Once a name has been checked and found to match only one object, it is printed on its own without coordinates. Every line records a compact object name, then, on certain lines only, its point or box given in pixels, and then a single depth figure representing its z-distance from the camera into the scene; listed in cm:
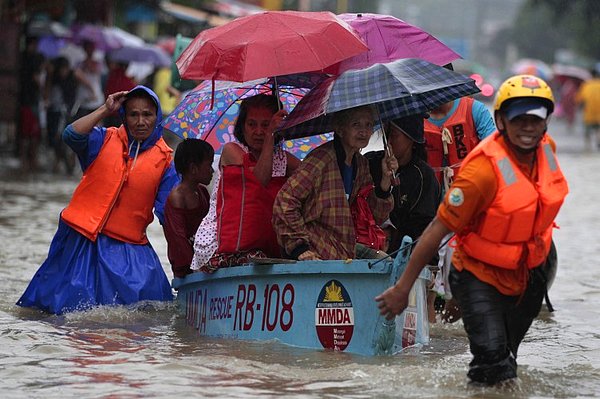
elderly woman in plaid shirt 1524
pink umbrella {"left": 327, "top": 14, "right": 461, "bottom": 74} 1736
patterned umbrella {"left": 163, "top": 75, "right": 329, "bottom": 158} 1833
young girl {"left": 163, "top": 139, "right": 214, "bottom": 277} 1792
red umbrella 1546
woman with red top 1617
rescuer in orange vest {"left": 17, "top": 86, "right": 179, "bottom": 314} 1817
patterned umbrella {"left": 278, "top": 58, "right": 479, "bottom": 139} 1502
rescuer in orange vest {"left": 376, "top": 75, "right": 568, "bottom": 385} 1216
